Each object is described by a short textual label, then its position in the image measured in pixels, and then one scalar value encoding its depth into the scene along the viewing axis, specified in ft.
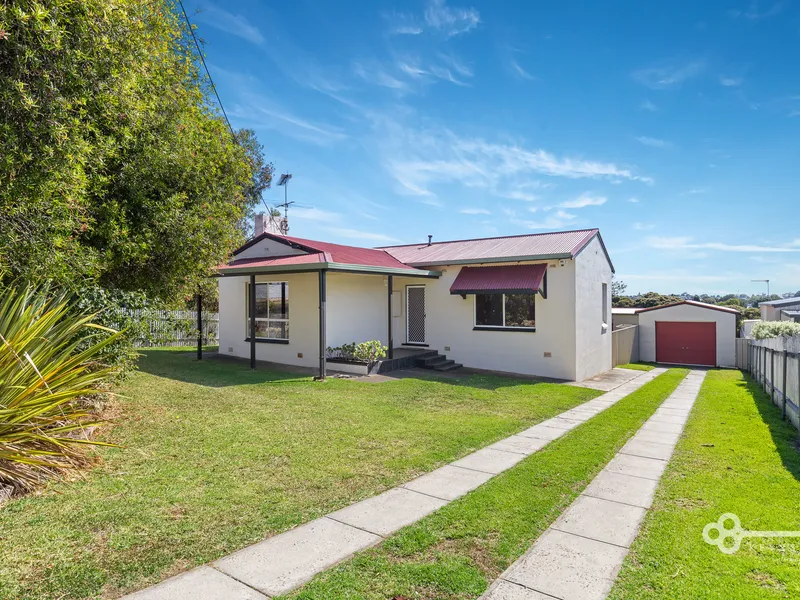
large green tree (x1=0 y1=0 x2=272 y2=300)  14.85
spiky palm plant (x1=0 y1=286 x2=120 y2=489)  14.08
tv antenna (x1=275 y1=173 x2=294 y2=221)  90.95
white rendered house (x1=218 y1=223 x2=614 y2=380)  44.57
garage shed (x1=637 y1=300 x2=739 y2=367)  71.15
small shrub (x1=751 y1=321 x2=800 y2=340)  57.47
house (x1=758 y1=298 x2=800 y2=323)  85.87
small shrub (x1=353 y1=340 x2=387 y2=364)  43.24
